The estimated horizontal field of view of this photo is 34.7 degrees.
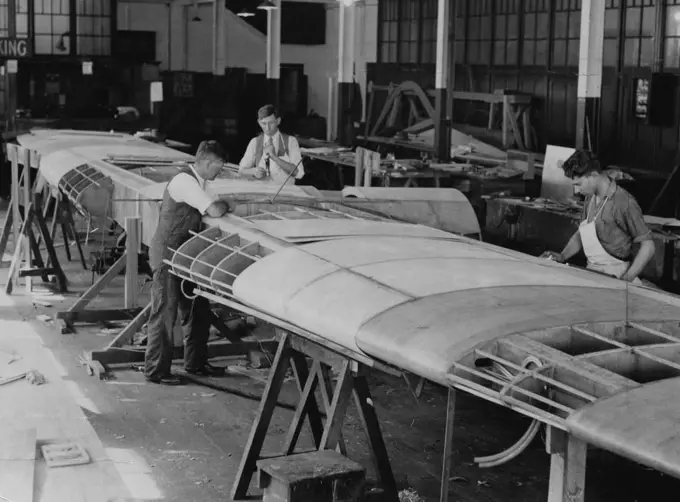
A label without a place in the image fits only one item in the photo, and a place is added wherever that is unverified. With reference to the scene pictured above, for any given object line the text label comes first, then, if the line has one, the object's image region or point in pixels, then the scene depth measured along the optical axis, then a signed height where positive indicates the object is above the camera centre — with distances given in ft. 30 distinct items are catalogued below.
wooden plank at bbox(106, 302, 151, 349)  28.66 -5.91
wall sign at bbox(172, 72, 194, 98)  80.89 +1.59
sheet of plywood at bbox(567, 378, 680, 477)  10.98 -3.25
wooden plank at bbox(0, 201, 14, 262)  42.47 -5.18
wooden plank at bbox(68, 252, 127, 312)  30.96 -5.28
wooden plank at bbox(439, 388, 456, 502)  14.16 -4.31
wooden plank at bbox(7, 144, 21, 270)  39.60 -3.31
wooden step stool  17.65 -6.00
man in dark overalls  25.04 -4.27
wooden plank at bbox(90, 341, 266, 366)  28.58 -6.51
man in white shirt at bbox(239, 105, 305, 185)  31.58 -1.33
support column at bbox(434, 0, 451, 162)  53.36 +0.89
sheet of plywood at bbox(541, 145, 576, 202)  42.88 -2.50
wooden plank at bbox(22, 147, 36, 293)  38.43 -3.41
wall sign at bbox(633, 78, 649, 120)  51.51 +0.82
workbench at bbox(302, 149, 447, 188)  46.14 -2.59
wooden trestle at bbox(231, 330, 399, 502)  18.42 -5.16
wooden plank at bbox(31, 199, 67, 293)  37.45 -4.86
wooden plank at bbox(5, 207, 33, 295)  37.78 -5.65
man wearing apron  22.33 -2.19
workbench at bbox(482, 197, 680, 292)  32.55 -3.93
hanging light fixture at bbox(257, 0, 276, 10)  61.14 +5.80
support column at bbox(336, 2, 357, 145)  63.77 +2.07
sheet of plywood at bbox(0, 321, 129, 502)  20.27 -7.03
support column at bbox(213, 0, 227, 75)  76.71 +4.91
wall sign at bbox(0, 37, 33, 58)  66.03 +3.36
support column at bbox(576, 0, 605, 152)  40.68 +1.66
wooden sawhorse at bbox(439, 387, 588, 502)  12.14 -3.92
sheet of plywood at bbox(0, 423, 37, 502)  19.76 -6.95
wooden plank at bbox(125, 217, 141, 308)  28.86 -4.20
